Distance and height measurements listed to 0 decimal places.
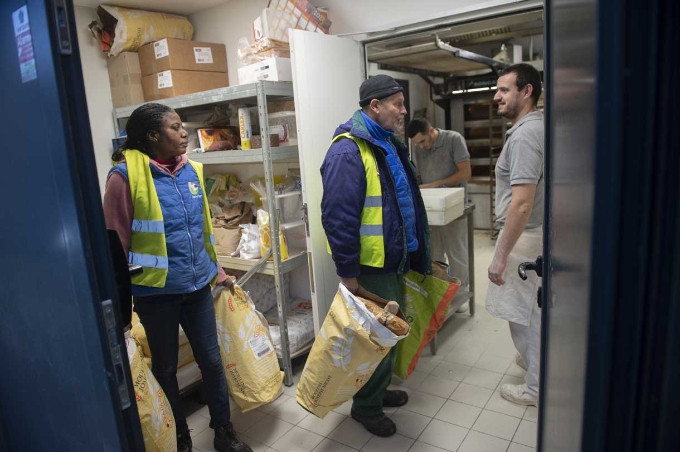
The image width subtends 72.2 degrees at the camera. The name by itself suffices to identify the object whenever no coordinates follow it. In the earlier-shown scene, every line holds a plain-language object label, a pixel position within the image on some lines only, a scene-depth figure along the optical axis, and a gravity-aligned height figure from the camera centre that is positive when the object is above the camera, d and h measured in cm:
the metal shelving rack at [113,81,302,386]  265 -2
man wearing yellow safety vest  208 -28
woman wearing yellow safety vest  190 -36
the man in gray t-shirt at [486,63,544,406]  219 -39
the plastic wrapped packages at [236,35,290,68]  271 +60
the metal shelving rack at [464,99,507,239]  645 -6
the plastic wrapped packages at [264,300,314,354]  303 -116
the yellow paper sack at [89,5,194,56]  318 +93
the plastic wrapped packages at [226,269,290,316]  330 -96
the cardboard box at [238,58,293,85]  269 +47
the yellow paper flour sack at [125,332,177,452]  186 -99
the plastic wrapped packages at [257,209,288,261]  287 -50
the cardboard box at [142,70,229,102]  313 +52
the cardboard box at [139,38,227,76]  313 +70
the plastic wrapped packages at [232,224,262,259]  296 -57
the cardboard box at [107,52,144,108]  332 +60
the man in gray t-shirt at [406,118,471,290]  377 -26
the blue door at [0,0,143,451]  89 -15
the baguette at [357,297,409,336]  190 -72
